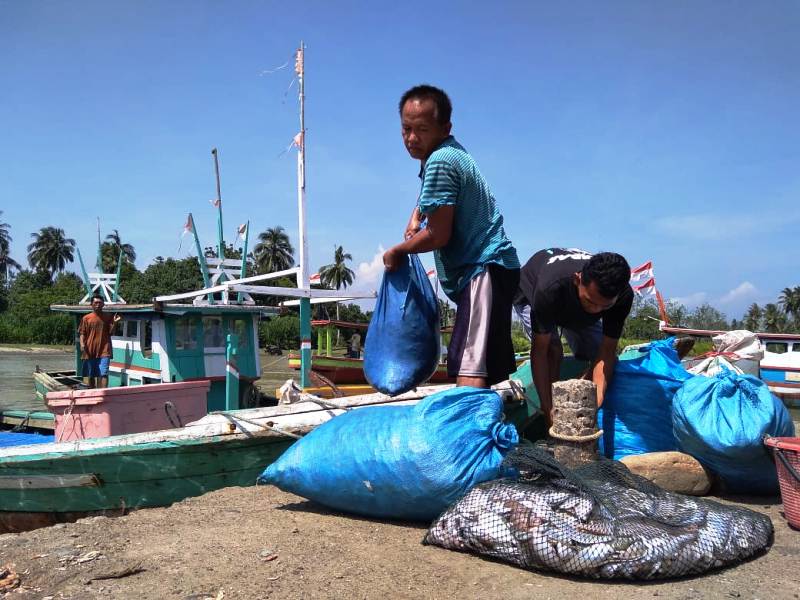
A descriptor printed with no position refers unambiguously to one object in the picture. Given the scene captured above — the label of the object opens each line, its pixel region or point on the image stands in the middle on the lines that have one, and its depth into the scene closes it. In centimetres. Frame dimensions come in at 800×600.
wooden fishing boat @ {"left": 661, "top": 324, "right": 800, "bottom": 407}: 1784
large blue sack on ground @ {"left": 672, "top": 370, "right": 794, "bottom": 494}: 321
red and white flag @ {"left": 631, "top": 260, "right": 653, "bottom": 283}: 1744
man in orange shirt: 993
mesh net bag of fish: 221
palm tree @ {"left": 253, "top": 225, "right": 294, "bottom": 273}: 5778
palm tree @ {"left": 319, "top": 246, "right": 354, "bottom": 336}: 6141
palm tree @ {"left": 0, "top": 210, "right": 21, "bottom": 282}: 6650
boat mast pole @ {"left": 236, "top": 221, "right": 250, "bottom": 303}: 1141
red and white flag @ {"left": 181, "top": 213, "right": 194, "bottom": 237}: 1280
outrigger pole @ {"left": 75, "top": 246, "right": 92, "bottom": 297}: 1541
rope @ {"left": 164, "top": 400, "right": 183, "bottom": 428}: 536
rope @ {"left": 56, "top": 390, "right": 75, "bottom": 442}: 583
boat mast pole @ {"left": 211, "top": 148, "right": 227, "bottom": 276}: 1251
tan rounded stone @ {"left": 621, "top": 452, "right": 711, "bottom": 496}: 333
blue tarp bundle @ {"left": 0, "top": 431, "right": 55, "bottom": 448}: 824
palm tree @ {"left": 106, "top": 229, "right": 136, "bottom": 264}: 5909
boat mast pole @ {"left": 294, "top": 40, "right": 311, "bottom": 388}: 973
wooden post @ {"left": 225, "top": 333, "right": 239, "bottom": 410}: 836
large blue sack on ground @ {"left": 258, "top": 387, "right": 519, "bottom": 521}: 266
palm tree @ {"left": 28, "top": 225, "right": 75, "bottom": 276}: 6638
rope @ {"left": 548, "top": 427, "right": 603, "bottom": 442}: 312
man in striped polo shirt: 300
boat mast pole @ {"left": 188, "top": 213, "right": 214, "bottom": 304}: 1135
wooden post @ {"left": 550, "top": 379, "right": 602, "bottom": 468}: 311
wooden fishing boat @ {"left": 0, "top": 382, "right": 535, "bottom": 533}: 372
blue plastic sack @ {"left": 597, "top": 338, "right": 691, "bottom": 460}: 375
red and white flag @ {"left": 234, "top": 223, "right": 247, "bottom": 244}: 1260
